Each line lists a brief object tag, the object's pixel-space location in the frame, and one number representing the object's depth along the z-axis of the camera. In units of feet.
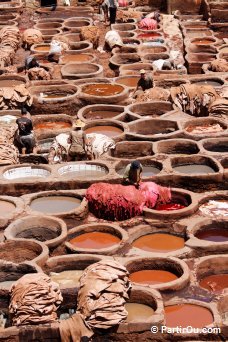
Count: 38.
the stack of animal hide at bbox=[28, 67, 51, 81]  64.08
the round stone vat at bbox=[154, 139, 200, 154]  50.34
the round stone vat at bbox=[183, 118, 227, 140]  51.49
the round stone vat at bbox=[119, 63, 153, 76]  67.36
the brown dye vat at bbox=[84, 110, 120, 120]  57.63
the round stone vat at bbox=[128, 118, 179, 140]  54.13
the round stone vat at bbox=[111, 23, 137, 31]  81.97
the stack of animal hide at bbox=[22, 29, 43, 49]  76.43
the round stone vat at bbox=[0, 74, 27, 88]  64.03
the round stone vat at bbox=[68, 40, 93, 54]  74.79
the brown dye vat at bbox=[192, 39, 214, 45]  75.84
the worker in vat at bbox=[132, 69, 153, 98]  58.85
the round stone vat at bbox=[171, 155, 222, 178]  47.01
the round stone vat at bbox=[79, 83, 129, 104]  59.16
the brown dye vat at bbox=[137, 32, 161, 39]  78.22
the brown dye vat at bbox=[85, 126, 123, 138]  53.88
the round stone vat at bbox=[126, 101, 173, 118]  57.36
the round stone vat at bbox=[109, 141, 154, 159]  50.49
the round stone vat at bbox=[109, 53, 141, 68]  70.99
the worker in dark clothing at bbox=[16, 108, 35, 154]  49.98
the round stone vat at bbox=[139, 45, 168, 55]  73.31
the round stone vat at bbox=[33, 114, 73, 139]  55.67
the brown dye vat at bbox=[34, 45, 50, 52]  74.83
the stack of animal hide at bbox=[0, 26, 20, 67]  69.87
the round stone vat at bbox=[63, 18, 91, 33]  83.92
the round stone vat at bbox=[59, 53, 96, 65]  70.49
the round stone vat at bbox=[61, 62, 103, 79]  66.64
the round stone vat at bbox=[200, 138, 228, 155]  50.55
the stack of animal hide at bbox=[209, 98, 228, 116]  54.49
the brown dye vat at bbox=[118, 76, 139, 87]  64.39
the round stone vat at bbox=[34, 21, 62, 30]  83.56
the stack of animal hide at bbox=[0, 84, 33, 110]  57.41
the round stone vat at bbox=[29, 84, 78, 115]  58.90
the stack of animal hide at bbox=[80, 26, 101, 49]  76.54
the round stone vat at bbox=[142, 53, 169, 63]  70.84
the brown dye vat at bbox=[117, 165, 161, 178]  46.81
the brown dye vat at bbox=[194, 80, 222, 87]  62.53
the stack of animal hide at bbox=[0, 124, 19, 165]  47.63
